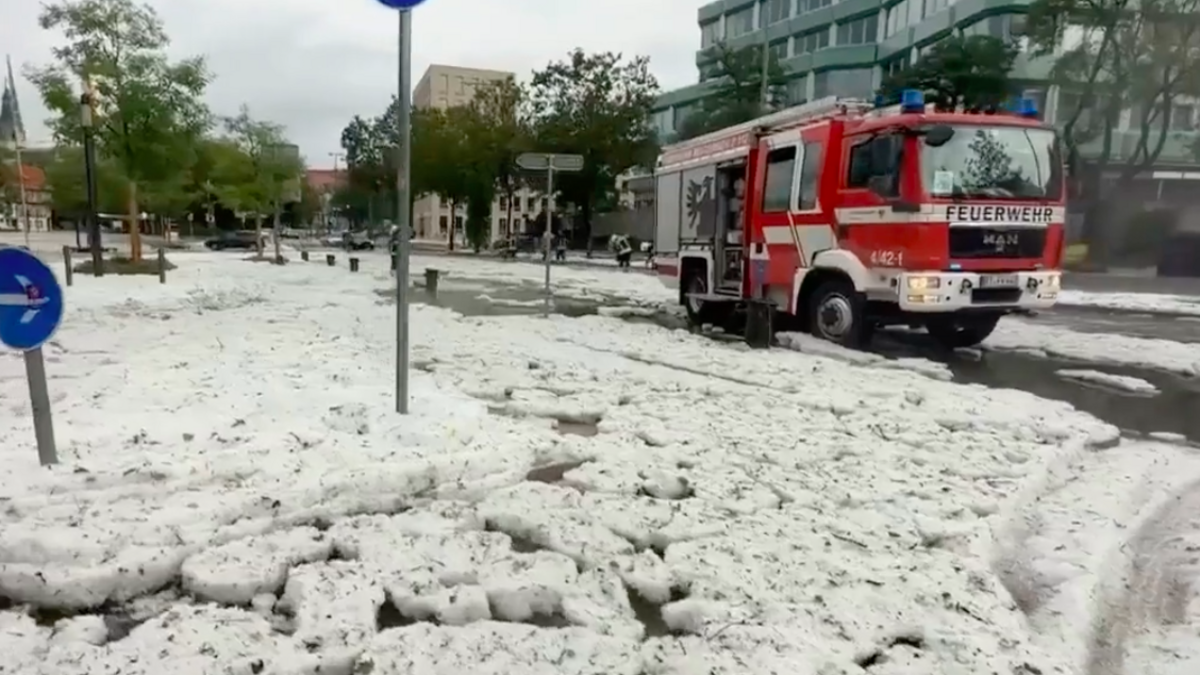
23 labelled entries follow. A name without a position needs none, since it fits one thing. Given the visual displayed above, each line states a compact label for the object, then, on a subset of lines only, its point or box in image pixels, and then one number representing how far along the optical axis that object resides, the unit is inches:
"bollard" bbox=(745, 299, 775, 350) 431.2
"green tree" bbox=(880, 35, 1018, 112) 1344.7
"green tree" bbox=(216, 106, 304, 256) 1380.4
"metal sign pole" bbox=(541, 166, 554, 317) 493.1
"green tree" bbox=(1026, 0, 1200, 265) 1198.9
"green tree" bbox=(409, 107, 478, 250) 2006.6
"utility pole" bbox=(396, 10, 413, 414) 211.9
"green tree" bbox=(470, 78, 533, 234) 1909.4
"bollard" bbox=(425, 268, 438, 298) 701.9
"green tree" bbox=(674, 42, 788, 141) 1642.5
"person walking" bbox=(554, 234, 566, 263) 1673.2
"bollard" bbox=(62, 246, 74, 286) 626.1
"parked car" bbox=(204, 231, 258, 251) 2074.3
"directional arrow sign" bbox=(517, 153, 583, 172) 479.2
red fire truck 363.6
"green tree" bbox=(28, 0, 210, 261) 799.7
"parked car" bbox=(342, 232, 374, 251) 2140.7
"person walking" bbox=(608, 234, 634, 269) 1428.4
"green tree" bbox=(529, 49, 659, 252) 1749.5
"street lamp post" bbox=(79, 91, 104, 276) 722.2
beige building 4404.5
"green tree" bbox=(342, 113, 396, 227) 2810.0
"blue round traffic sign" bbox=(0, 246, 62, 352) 165.6
